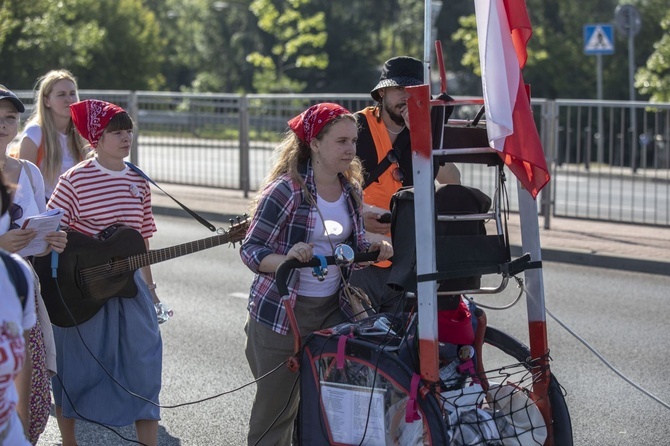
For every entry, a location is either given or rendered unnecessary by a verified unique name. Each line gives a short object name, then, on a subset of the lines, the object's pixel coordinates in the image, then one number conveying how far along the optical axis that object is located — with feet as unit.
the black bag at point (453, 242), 12.11
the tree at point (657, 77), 74.18
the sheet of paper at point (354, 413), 12.02
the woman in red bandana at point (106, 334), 16.43
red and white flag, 11.75
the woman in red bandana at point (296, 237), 13.79
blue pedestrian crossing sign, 65.87
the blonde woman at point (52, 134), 21.08
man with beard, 16.52
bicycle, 11.70
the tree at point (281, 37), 117.29
